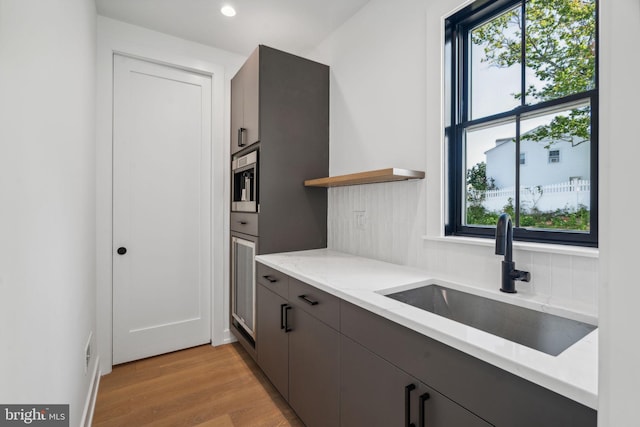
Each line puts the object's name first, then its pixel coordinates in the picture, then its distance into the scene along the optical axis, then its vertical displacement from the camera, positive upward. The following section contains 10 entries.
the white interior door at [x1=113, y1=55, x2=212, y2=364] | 2.36 +0.03
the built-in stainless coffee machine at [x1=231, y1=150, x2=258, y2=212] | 2.22 +0.24
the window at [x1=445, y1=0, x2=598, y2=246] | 1.22 +0.44
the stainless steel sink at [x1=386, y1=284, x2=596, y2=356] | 0.98 -0.40
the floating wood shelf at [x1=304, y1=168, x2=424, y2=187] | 1.62 +0.21
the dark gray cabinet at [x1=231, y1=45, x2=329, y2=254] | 2.16 +0.56
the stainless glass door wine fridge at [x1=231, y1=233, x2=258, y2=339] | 2.25 -0.55
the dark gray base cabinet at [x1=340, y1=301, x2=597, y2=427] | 0.66 -0.44
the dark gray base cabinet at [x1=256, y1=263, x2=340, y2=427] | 1.37 -0.71
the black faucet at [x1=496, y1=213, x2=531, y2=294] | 1.23 -0.16
